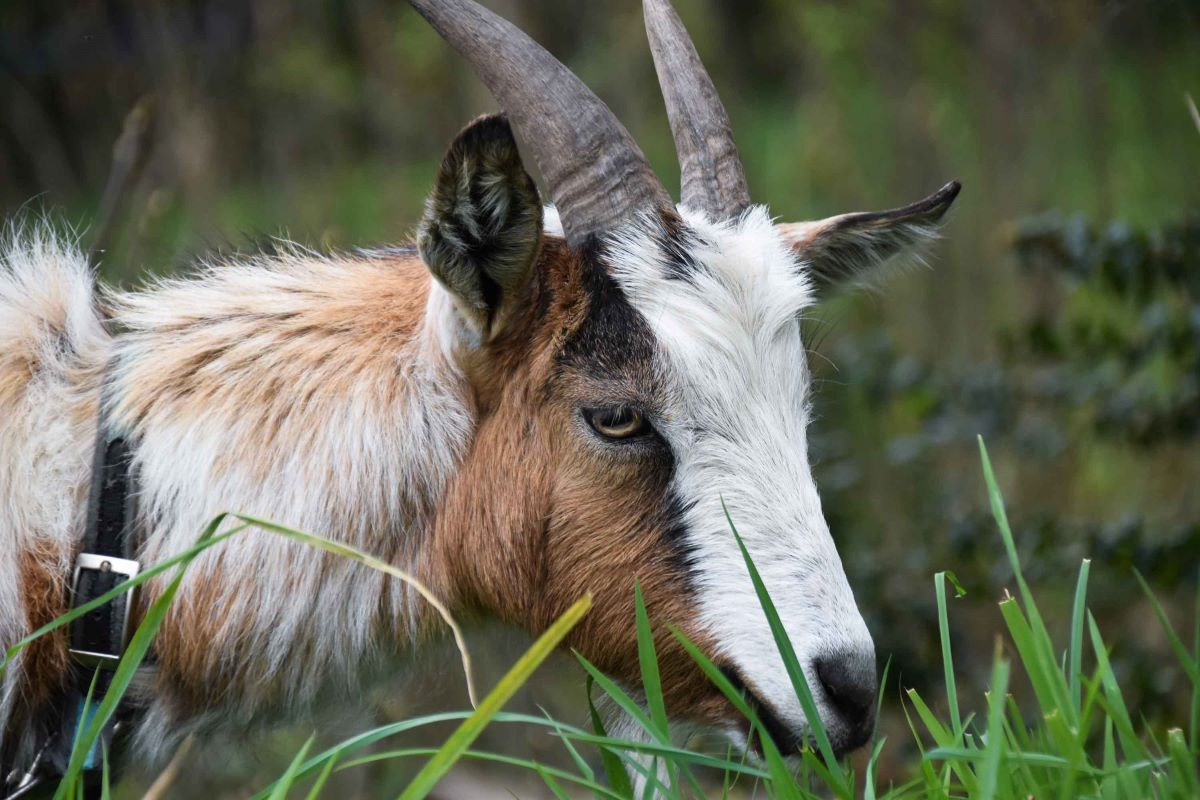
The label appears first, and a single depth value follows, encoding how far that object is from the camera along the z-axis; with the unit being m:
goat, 5.80
